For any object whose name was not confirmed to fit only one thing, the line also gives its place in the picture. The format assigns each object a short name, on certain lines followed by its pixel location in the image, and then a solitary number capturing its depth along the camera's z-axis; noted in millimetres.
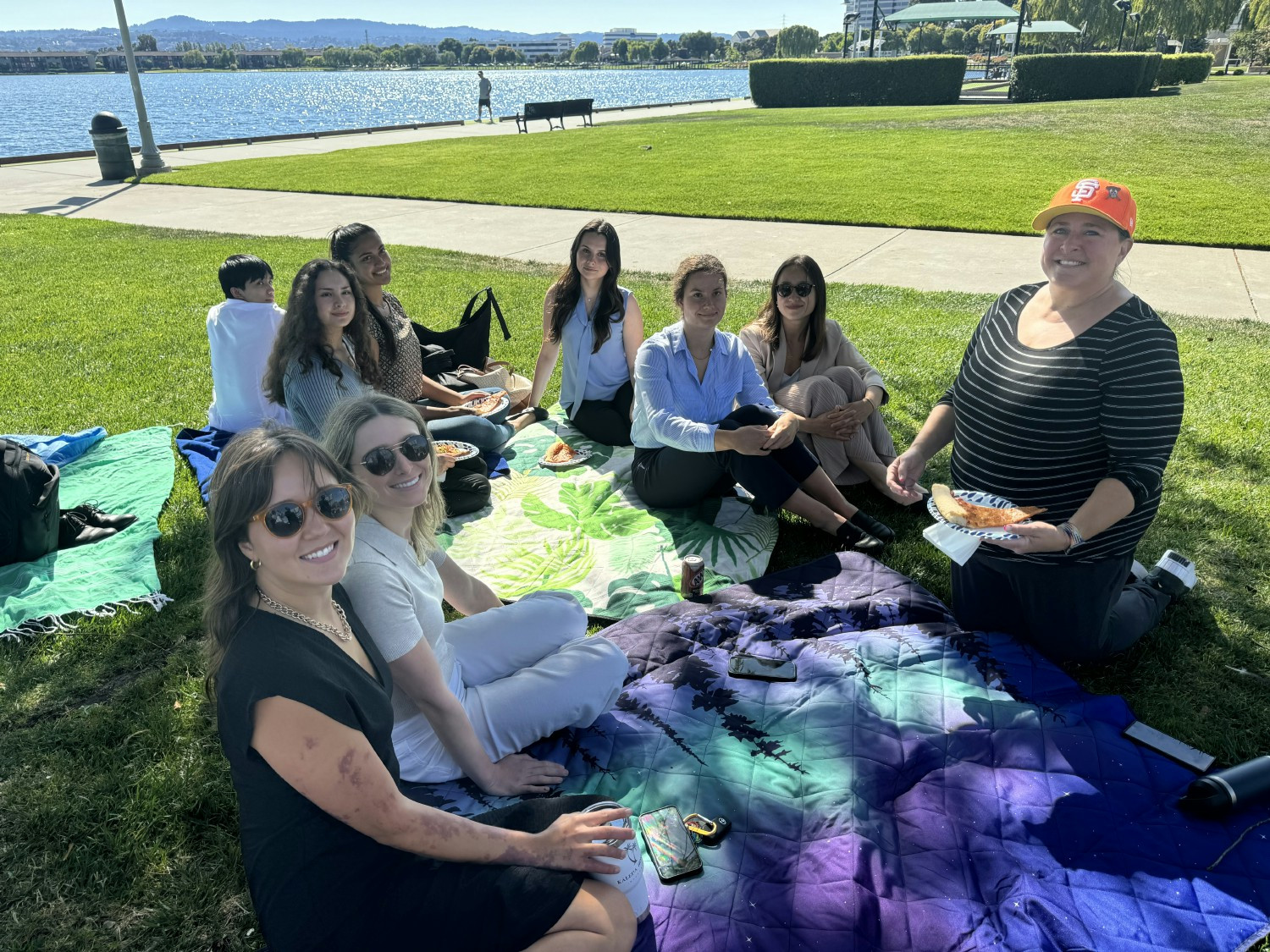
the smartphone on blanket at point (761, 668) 3572
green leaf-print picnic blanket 4668
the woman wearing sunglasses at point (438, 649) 2709
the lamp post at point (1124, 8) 54812
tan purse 6816
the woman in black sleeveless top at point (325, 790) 2064
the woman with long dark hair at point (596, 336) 6180
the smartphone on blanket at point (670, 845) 2676
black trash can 19859
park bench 32625
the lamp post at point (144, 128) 19281
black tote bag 6824
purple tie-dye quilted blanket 2521
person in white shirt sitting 5793
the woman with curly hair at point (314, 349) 4797
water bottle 2816
